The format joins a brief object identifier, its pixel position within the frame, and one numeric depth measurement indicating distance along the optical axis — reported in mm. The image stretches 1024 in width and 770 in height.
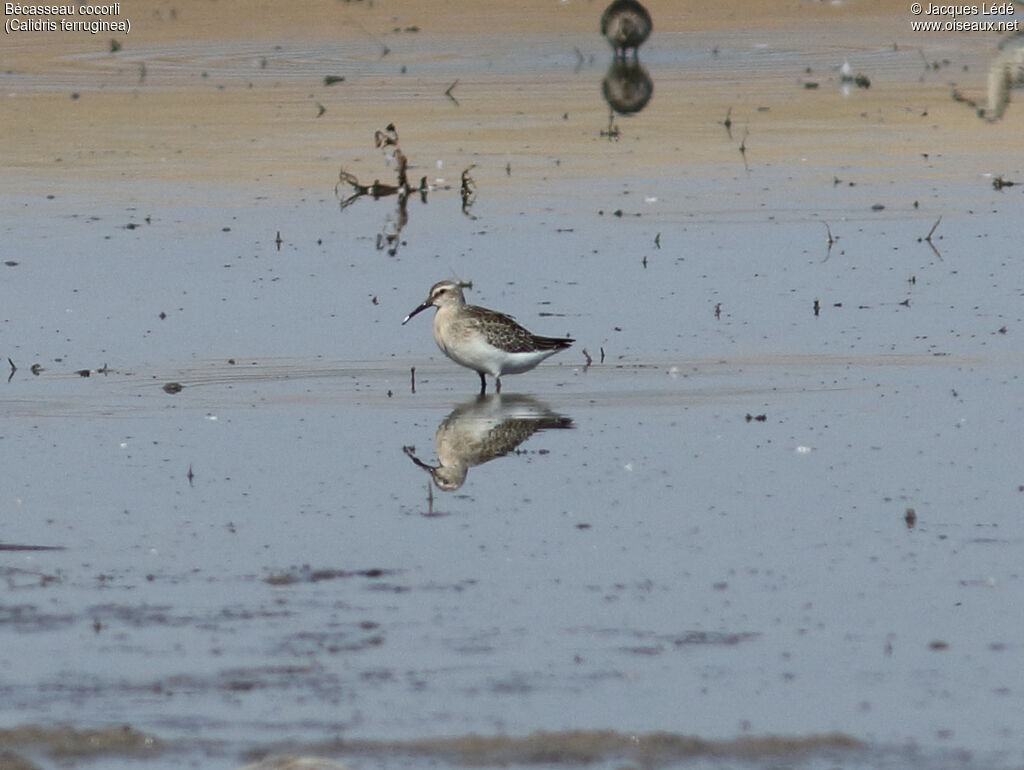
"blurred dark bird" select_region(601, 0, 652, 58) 74937
